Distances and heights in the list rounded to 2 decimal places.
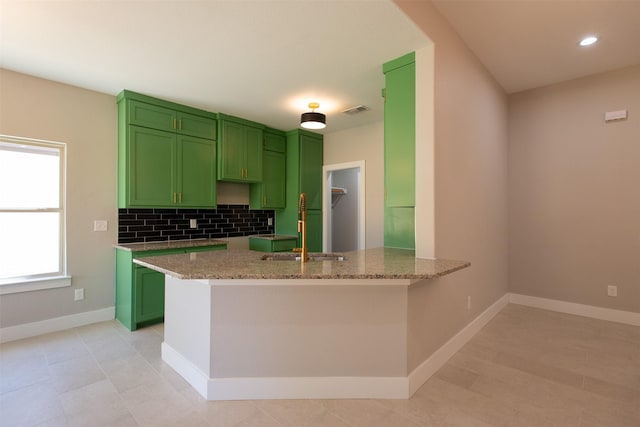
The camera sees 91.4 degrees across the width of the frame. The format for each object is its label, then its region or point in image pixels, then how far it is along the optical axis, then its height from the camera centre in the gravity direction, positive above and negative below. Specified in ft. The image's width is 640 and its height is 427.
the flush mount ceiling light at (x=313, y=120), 11.13 +3.43
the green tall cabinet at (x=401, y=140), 8.26 +2.06
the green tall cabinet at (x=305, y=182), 16.44 +1.83
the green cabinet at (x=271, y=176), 16.06 +2.10
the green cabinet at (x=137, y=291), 10.69 -2.66
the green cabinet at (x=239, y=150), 13.92 +3.11
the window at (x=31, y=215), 10.02 +0.06
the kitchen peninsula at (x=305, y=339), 6.62 -2.63
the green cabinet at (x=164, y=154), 11.35 +2.45
